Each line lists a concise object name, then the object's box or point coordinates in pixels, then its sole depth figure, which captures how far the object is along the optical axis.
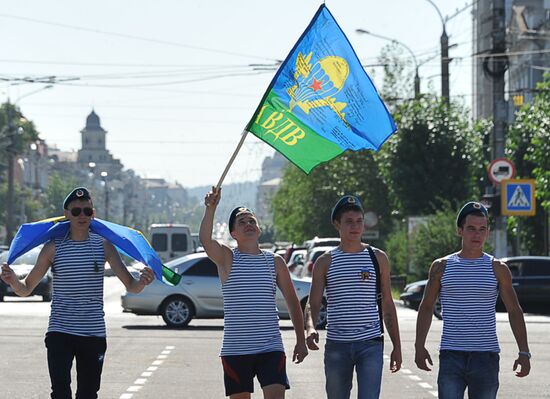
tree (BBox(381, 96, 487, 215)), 52.19
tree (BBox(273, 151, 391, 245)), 65.62
